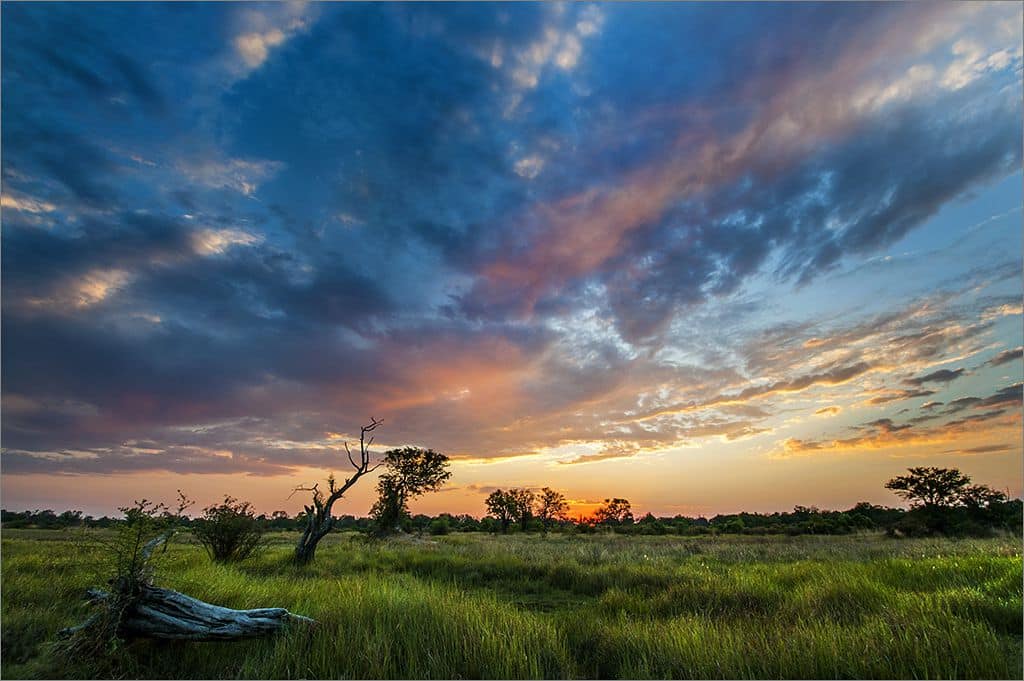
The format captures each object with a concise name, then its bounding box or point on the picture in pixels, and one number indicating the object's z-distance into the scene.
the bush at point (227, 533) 16.30
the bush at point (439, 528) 55.88
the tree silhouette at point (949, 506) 42.38
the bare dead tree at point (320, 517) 17.14
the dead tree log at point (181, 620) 6.11
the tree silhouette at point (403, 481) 49.44
